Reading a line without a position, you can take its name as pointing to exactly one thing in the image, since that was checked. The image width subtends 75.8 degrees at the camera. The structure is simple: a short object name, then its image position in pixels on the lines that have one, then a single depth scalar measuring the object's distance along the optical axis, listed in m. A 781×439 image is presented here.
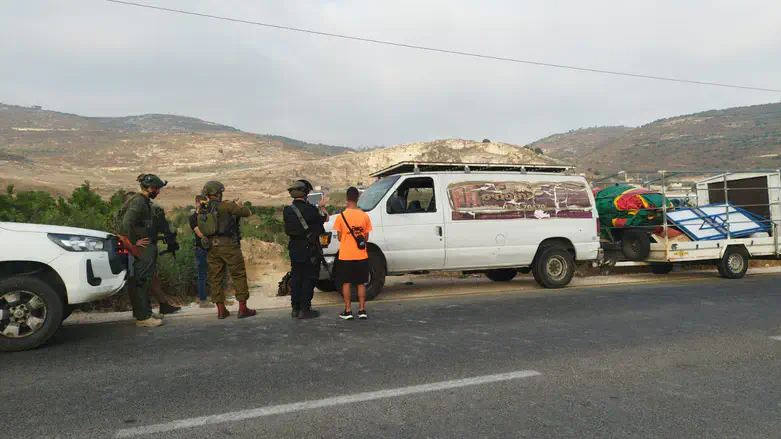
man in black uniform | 6.79
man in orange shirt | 6.74
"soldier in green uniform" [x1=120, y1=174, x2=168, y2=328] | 6.31
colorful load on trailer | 10.99
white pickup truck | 5.04
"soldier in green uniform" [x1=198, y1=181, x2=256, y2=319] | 6.78
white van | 8.40
